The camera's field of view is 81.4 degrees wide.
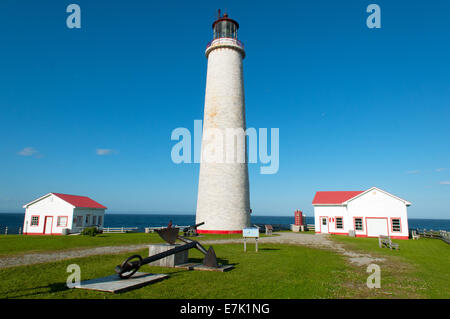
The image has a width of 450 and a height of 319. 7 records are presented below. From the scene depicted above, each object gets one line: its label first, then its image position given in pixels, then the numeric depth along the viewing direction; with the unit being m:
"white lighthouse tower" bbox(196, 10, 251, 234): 27.30
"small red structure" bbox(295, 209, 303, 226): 40.09
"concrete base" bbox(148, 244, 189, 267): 11.15
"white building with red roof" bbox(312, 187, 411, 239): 29.21
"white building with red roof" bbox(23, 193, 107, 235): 31.88
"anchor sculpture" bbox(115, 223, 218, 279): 8.05
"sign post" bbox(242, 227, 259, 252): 15.77
